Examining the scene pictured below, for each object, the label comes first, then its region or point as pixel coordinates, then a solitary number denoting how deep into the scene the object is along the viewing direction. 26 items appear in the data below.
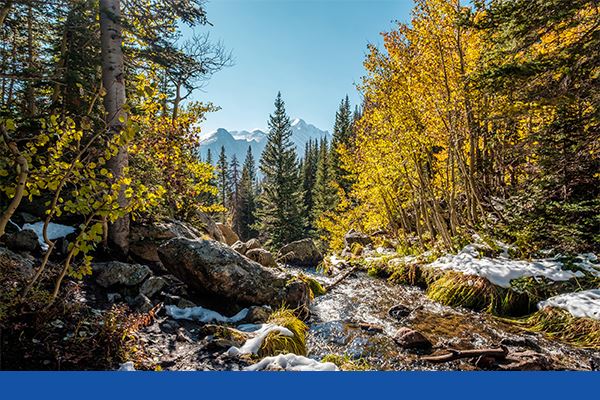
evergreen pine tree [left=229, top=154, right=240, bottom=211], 42.08
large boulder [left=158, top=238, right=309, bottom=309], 5.51
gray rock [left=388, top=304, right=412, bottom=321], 6.49
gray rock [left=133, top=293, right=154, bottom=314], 4.66
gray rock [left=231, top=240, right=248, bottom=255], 11.71
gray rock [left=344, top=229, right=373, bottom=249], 18.62
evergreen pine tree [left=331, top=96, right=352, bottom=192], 29.27
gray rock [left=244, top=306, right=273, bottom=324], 5.06
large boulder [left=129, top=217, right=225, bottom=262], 6.16
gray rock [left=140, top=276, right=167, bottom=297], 5.13
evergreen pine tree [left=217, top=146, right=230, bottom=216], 44.54
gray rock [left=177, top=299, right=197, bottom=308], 5.18
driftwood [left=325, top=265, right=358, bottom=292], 9.27
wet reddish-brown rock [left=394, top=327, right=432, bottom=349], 4.91
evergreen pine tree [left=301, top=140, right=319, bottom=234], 38.15
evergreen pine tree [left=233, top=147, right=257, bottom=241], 39.06
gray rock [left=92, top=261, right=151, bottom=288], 4.98
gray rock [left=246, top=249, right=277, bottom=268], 9.70
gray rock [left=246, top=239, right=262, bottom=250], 15.33
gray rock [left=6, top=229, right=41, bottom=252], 4.78
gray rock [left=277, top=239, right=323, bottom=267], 18.58
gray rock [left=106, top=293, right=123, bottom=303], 4.65
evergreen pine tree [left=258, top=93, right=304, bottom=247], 25.00
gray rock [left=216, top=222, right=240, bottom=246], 17.08
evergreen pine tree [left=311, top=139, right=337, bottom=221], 29.41
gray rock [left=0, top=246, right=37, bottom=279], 3.86
